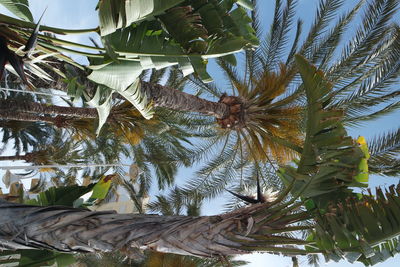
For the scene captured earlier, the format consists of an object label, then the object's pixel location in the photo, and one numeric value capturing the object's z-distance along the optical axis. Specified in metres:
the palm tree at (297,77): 7.83
